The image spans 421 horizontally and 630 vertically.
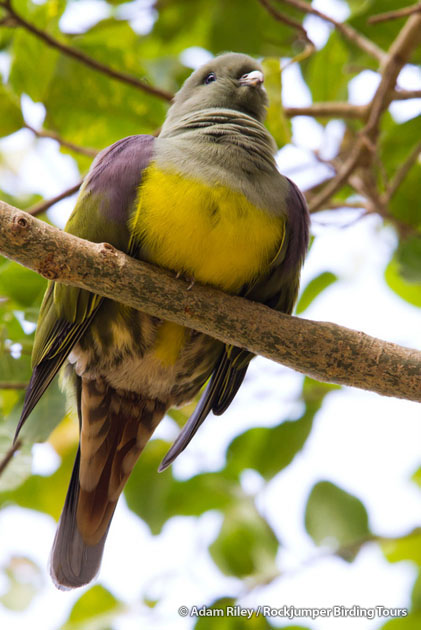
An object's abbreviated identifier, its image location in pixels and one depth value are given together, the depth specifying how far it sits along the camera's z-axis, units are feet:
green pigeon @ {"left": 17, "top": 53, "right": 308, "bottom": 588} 14.57
